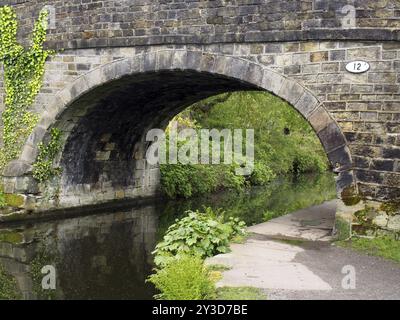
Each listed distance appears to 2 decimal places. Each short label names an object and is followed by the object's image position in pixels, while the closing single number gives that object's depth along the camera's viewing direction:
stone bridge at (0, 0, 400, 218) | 7.65
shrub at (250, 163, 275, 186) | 19.58
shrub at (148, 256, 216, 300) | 5.39
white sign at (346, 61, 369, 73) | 7.71
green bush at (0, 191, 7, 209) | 11.43
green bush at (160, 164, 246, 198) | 15.48
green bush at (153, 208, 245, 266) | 7.20
